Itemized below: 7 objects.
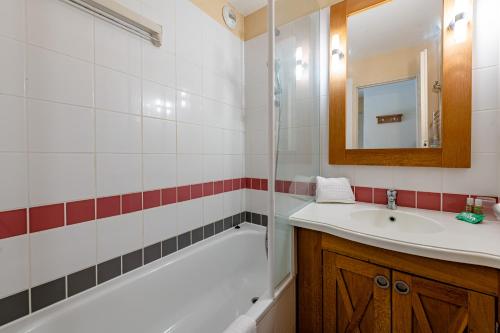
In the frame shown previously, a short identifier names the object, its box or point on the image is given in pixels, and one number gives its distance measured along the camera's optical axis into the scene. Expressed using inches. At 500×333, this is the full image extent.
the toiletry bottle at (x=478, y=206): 36.5
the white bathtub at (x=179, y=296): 32.4
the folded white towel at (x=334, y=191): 48.1
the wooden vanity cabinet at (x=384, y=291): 25.5
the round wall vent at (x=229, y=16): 62.5
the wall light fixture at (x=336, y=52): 52.1
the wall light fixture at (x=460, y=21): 38.0
